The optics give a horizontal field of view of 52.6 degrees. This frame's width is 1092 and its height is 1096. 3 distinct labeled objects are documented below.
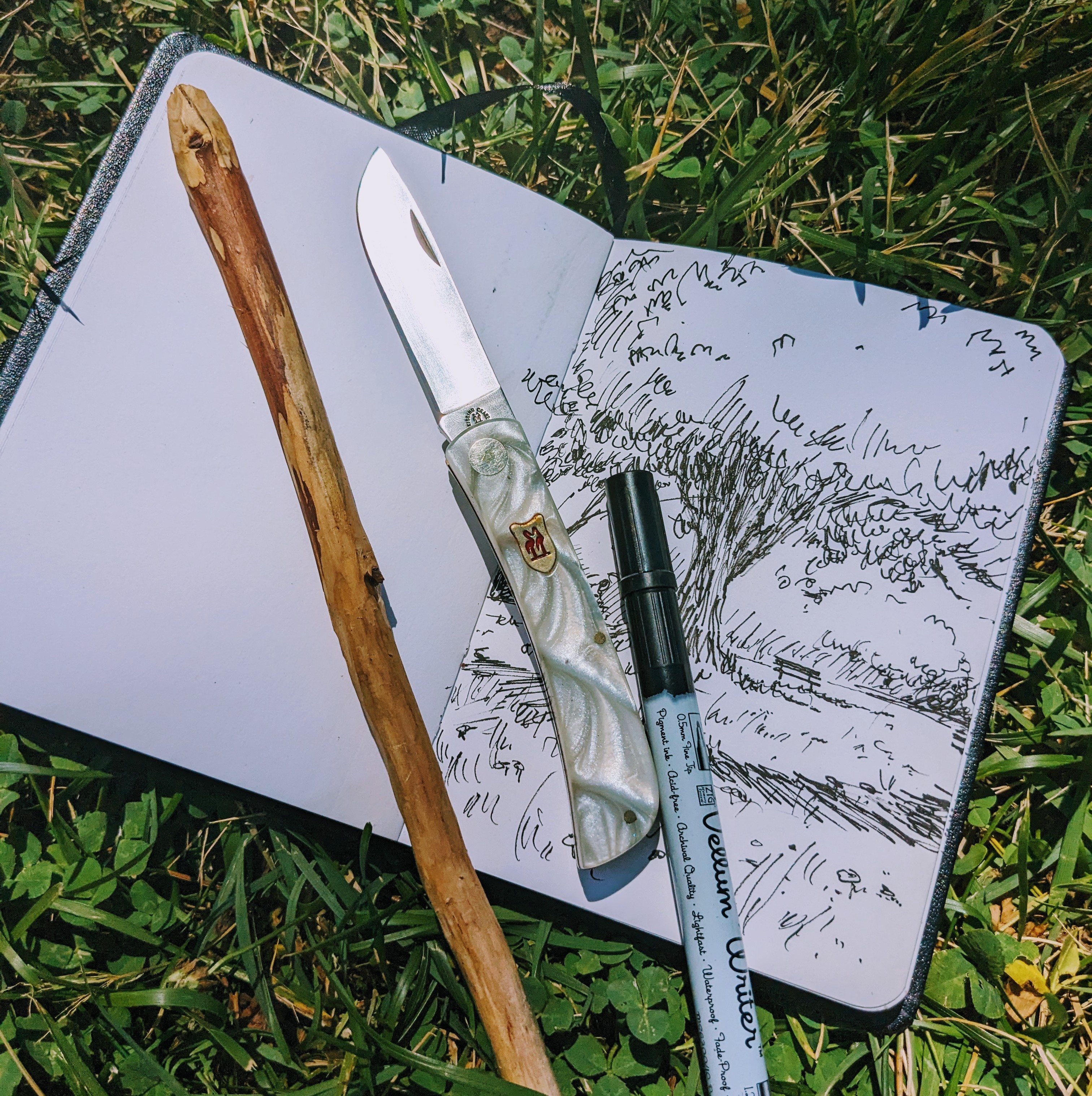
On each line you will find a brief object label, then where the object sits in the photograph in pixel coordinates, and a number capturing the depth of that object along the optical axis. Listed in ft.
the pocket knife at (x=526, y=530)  0.73
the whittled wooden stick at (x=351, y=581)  0.71
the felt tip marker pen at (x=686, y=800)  0.70
